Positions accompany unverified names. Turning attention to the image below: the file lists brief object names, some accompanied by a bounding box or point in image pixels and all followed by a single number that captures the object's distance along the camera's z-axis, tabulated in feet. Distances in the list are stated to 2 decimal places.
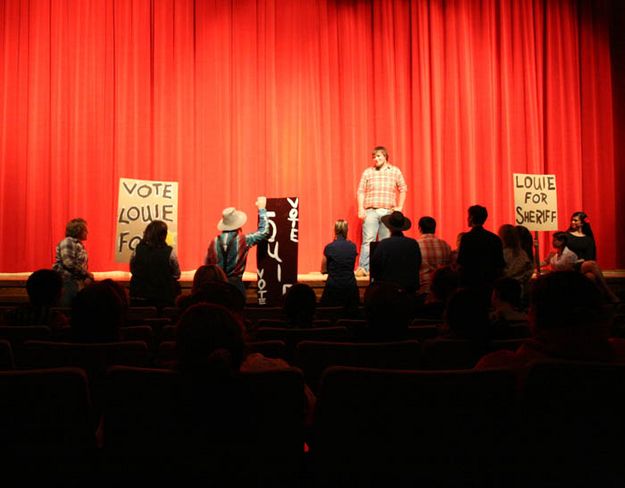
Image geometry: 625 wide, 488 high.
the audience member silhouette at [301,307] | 11.79
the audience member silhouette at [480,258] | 15.65
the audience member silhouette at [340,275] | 20.12
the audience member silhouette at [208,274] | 13.48
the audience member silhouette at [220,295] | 9.08
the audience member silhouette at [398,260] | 18.28
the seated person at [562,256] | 22.18
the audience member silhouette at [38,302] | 12.21
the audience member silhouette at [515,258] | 17.44
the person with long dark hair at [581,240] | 23.53
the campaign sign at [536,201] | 24.50
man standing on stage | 28.37
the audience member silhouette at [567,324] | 6.21
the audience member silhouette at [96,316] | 9.26
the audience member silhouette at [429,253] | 19.52
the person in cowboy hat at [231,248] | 19.79
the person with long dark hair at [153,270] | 17.71
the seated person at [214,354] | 5.56
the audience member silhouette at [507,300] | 10.85
